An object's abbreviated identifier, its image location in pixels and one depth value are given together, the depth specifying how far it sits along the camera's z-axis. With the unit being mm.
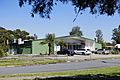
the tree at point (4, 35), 54198
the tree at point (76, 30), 115745
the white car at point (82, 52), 49024
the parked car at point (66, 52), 45801
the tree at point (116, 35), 101685
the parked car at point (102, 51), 54307
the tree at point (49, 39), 49777
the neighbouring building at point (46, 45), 55387
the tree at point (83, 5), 8251
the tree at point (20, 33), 99712
